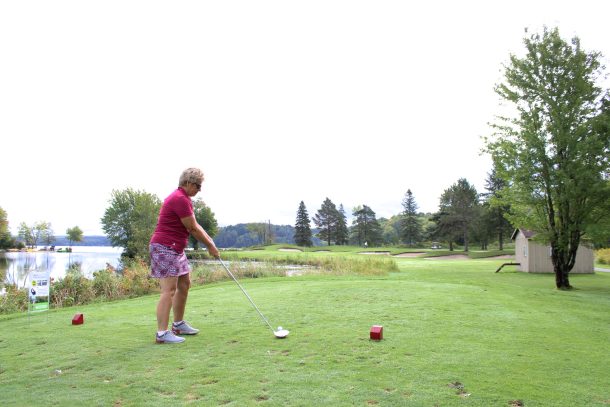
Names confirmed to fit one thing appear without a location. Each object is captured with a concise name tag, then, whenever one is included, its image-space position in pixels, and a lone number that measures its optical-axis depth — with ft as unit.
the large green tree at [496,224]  197.36
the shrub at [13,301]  41.33
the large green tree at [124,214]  171.53
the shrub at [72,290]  43.86
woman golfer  17.72
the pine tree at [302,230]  313.12
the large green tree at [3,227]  203.82
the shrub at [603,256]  104.27
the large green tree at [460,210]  208.92
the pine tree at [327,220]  323.57
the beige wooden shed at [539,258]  80.48
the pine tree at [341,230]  322.96
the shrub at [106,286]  47.93
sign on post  24.21
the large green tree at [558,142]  49.52
